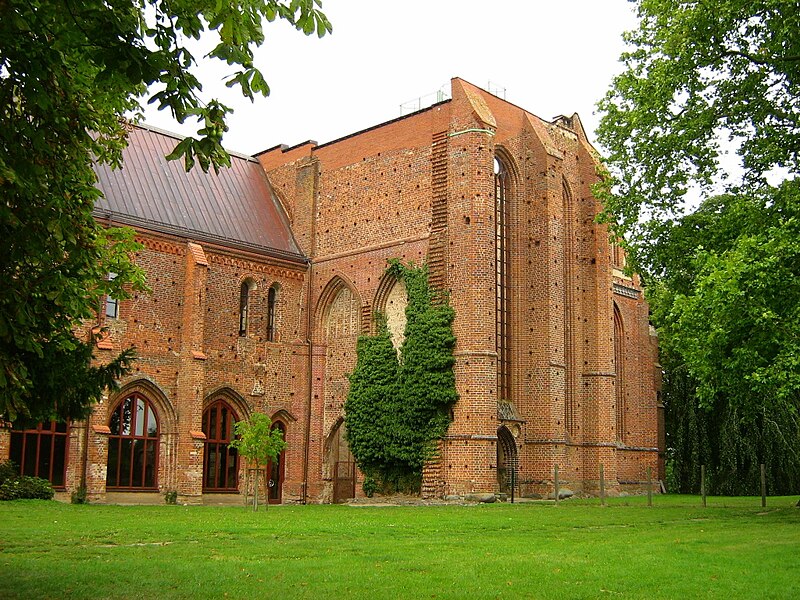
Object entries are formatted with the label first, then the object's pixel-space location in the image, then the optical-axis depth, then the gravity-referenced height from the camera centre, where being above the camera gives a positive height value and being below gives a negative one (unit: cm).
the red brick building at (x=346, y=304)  2909 +483
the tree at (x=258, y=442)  2361 +9
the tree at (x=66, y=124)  670 +258
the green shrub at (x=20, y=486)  2488 -116
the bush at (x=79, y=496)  2705 -151
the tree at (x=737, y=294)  1933 +333
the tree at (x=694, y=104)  2216 +863
